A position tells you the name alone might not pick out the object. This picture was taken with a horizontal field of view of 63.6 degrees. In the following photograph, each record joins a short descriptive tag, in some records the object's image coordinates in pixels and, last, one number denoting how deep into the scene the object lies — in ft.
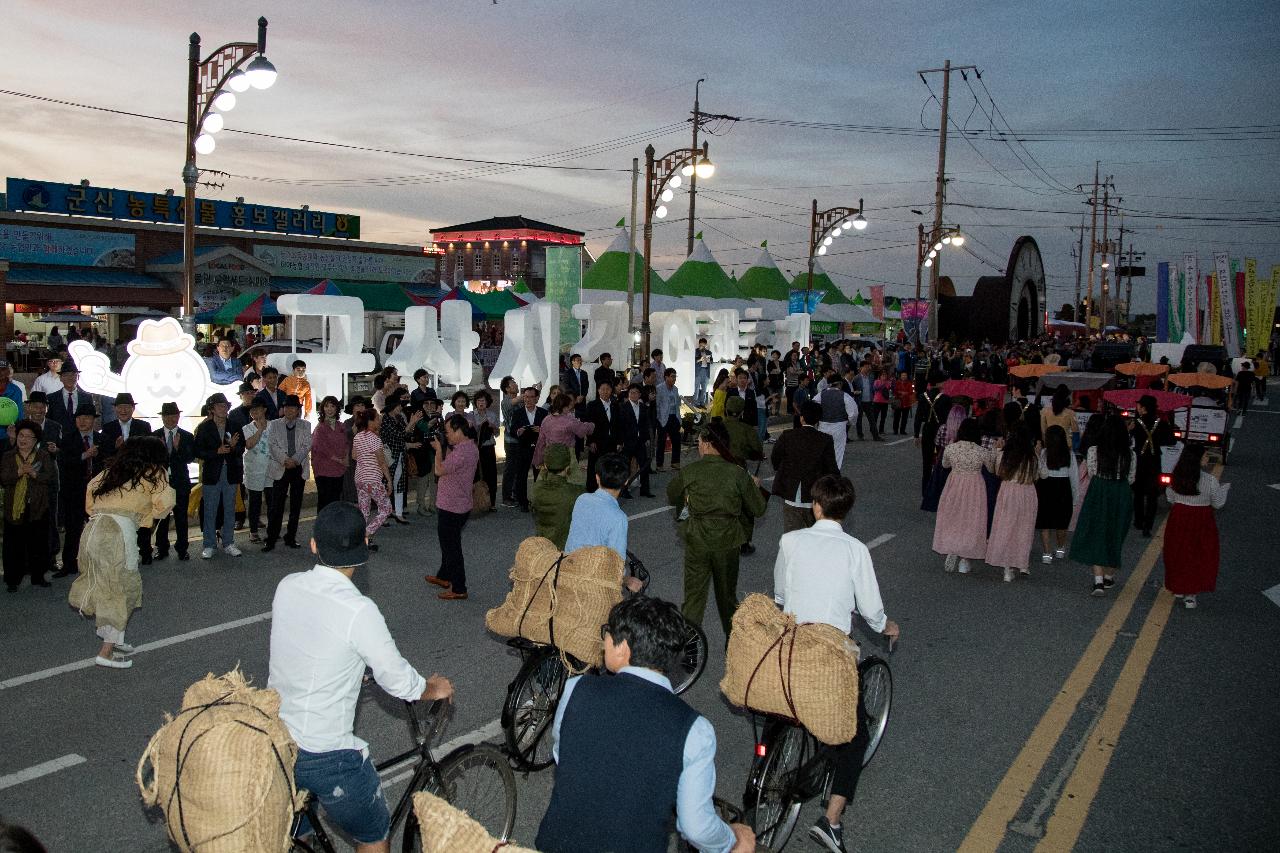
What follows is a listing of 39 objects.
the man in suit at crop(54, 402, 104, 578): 33.63
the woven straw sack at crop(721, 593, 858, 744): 14.38
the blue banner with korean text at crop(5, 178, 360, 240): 126.21
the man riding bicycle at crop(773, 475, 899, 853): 16.56
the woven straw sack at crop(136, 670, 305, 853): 10.41
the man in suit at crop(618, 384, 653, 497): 49.19
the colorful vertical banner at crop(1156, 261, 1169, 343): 125.49
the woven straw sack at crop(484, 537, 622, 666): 18.16
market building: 119.34
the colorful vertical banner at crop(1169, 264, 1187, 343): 125.37
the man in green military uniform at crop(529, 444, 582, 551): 24.14
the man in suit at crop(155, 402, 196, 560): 34.83
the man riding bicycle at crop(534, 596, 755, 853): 9.73
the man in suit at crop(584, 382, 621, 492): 48.88
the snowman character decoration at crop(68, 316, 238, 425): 45.21
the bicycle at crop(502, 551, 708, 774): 18.62
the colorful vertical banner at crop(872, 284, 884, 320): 176.65
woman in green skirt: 33.76
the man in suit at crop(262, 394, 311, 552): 36.63
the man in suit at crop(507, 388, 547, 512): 45.11
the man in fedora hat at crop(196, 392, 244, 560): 34.88
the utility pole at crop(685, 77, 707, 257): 126.87
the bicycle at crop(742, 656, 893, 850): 15.15
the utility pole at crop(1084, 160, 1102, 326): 288.30
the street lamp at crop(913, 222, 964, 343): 125.59
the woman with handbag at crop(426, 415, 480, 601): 29.68
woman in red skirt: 31.01
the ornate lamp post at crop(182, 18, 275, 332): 46.60
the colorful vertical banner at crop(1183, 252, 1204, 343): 119.34
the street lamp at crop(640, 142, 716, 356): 79.87
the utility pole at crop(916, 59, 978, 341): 127.85
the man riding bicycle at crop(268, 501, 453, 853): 12.23
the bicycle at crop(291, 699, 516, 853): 12.96
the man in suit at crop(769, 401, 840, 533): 31.53
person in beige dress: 24.14
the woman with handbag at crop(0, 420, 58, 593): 30.12
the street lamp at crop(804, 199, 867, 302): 113.93
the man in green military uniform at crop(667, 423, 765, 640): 23.27
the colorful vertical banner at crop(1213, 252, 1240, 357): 113.80
